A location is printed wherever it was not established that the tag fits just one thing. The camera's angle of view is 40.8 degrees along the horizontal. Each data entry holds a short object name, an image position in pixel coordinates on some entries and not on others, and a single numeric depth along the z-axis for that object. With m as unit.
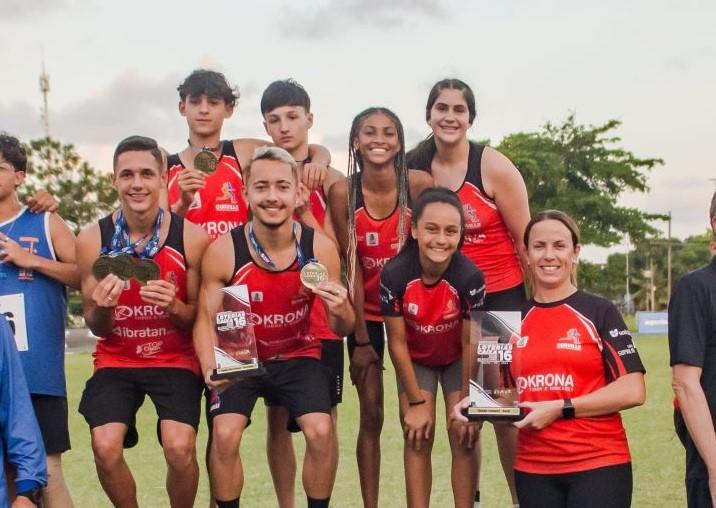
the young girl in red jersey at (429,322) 5.70
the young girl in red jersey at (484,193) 6.37
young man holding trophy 5.61
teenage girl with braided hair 6.30
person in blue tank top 5.84
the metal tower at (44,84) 66.00
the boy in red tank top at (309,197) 6.55
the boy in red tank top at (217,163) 6.54
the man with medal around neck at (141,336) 5.68
